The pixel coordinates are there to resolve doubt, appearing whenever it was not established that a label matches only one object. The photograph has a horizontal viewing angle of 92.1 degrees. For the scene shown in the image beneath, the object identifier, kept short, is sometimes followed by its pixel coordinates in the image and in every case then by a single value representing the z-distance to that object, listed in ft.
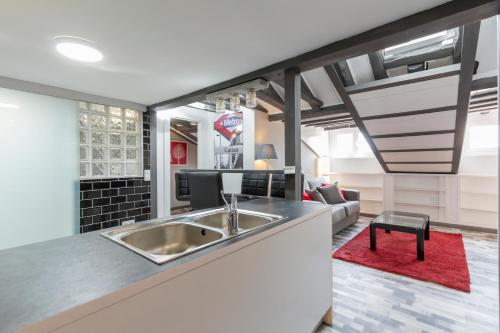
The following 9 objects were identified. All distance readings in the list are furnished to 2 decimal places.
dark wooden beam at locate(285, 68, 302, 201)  5.98
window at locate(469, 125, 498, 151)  13.44
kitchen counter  1.74
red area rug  7.82
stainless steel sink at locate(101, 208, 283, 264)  3.77
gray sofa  11.89
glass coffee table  9.10
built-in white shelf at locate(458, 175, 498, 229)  12.73
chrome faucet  4.04
